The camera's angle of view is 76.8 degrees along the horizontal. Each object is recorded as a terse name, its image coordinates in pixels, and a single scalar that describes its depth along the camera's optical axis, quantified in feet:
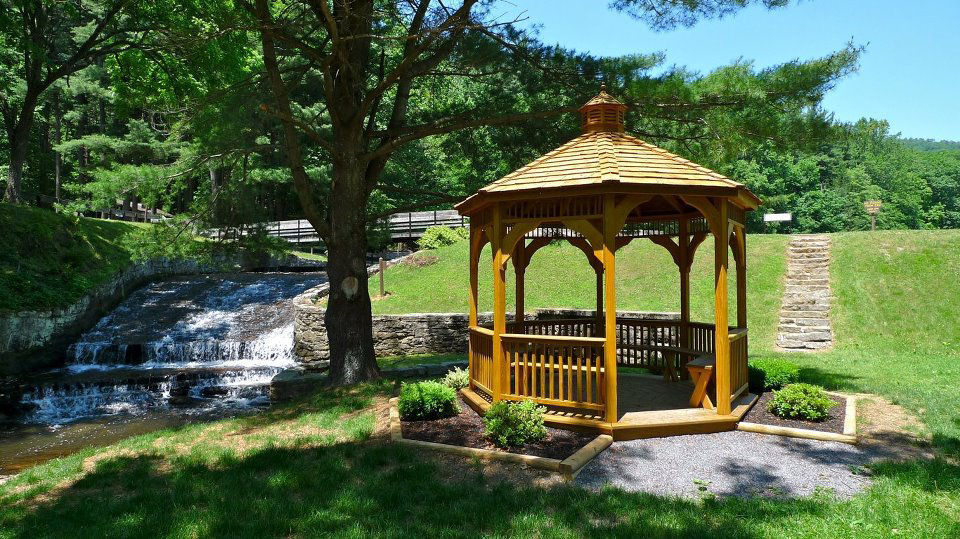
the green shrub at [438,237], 79.96
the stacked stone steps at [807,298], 50.26
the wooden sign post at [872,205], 88.12
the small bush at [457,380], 30.12
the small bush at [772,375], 29.53
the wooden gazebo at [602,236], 22.90
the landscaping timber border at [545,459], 18.90
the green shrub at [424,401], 24.75
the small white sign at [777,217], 80.79
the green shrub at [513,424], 21.07
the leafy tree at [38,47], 51.19
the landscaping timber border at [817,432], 21.85
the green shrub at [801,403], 23.97
